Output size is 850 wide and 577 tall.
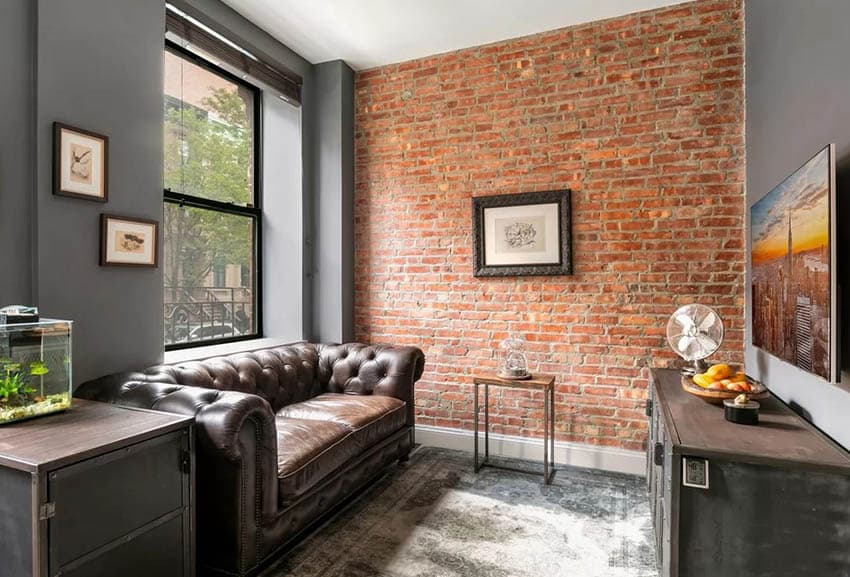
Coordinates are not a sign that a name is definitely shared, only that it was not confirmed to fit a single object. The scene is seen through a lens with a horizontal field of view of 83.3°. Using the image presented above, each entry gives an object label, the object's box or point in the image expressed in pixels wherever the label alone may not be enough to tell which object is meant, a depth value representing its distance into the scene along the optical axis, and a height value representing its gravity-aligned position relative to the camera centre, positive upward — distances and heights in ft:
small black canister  5.57 -1.43
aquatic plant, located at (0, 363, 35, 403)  5.43 -1.05
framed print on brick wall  10.98 +1.35
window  10.10 +2.01
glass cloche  10.40 -1.54
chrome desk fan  8.21 -0.76
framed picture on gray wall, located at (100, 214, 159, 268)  7.69 +0.86
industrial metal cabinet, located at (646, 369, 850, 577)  4.44 -2.08
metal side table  9.89 -2.47
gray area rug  6.92 -3.97
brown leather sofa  6.15 -2.31
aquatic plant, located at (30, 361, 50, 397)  5.75 -0.93
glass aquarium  5.48 -0.92
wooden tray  6.29 -1.40
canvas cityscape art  4.88 +0.26
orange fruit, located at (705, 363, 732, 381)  6.83 -1.19
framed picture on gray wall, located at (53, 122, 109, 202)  7.02 +1.97
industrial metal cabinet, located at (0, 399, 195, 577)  4.47 -2.09
